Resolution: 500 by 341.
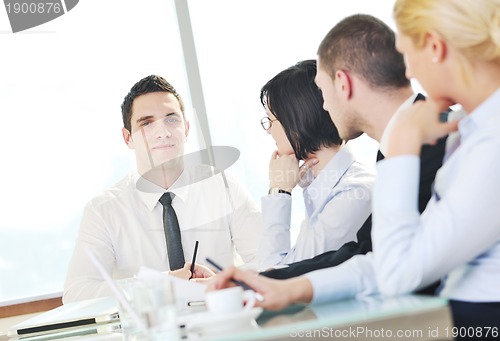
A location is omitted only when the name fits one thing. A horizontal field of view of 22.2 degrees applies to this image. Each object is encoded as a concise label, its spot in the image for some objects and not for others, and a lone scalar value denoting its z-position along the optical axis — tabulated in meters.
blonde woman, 1.64
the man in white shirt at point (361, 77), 2.38
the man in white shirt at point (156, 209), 3.27
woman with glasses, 2.60
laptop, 2.53
